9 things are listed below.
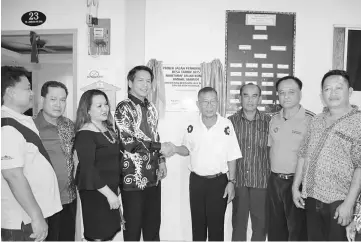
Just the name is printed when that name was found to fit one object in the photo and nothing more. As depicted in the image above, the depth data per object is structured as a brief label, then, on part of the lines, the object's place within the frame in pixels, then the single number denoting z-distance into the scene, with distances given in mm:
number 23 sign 2910
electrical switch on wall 2807
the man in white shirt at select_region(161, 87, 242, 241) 2154
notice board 2803
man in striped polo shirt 2322
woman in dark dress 1606
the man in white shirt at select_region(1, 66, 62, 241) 1178
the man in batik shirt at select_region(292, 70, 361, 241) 1570
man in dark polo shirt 1818
